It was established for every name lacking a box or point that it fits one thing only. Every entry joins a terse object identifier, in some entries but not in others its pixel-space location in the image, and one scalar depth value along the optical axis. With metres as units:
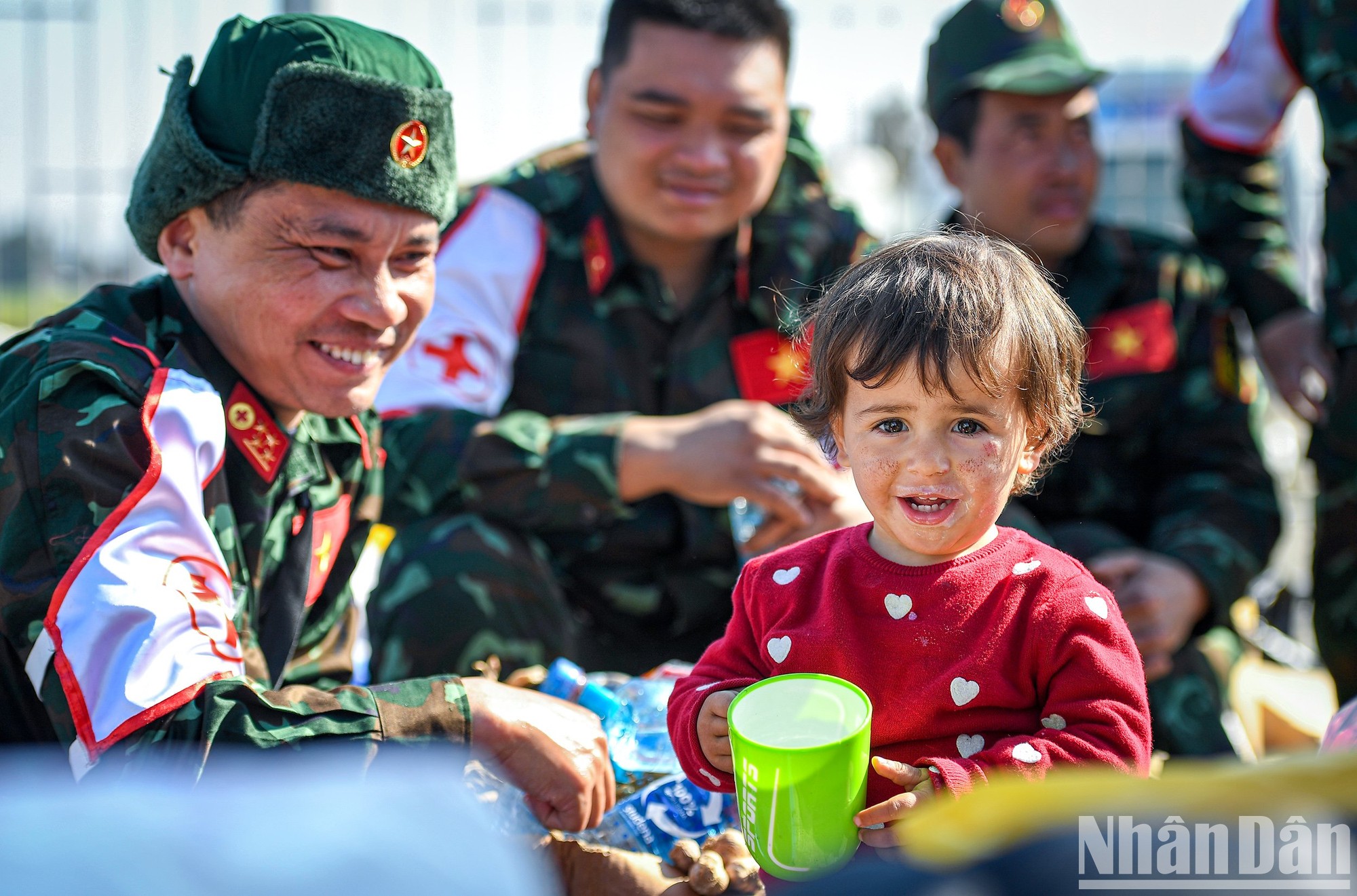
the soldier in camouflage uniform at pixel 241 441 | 1.58
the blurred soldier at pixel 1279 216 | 3.00
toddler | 1.48
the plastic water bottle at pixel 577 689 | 2.06
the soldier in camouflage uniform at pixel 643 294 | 3.02
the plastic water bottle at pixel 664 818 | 1.90
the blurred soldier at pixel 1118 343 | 3.08
